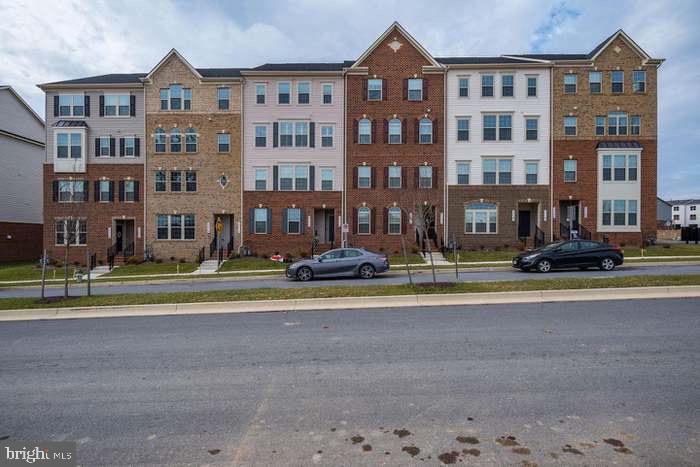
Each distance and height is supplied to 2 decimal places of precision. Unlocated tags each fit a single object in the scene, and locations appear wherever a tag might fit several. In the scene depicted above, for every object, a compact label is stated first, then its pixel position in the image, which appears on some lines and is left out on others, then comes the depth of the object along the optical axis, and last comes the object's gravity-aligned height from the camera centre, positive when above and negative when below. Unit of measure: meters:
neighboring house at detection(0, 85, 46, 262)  31.62 +4.55
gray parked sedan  17.50 -1.54
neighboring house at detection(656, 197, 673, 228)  46.99 +2.92
